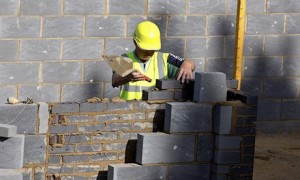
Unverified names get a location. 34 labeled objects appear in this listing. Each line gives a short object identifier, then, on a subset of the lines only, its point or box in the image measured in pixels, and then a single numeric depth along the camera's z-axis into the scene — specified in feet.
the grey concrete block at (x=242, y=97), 59.29
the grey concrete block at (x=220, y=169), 59.05
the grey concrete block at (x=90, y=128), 56.97
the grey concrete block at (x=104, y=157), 57.52
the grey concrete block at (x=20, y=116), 54.77
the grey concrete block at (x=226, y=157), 58.85
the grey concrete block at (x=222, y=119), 58.60
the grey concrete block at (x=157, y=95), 58.60
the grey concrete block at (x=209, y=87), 58.21
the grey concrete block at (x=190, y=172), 58.26
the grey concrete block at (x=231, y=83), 61.04
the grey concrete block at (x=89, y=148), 57.08
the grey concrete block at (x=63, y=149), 56.59
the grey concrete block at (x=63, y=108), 56.10
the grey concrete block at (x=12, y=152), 54.38
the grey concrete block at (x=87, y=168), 57.28
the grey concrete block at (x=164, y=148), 56.98
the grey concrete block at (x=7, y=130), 53.64
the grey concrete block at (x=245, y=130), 58.95
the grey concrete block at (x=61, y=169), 56.64
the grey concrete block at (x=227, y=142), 58.80
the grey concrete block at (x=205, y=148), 58.75
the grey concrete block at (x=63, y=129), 56.39
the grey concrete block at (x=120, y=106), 57.47
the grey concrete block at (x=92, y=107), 56.74
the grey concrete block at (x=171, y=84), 58.90
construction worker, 60.47
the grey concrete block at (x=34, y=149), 55.61
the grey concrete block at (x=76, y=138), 56.79
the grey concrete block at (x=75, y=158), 56.93
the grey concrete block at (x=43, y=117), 55.51
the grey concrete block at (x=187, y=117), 57.72
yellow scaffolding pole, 77.91
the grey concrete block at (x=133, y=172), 56.54
